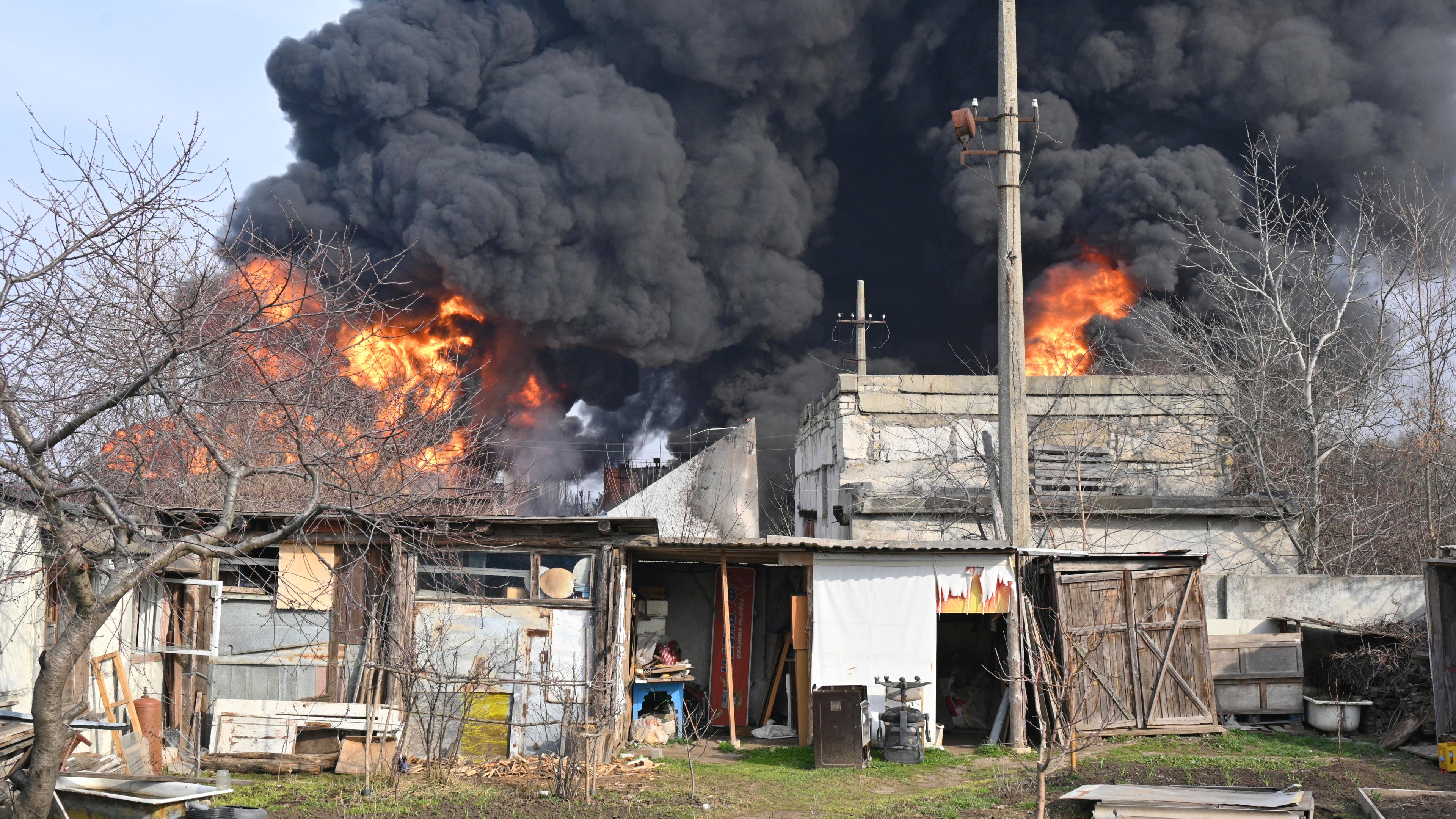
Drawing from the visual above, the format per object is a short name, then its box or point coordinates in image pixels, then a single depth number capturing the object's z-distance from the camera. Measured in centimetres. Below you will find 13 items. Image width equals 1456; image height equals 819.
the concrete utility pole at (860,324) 2714
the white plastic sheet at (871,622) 1352
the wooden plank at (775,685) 1505
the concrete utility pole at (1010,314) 1379
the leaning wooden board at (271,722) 1155
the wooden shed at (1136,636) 1345
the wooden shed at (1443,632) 1251
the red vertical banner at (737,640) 1545
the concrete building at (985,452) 1998
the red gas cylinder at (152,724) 1094
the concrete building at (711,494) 2672
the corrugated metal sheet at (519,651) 1240
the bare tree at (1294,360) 1914
